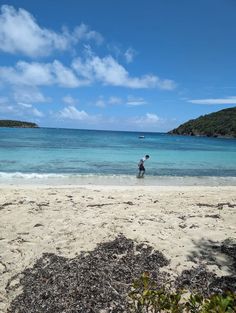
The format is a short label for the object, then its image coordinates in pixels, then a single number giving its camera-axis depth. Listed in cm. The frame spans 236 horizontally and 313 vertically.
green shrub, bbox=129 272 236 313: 160
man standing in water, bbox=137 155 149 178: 1415
